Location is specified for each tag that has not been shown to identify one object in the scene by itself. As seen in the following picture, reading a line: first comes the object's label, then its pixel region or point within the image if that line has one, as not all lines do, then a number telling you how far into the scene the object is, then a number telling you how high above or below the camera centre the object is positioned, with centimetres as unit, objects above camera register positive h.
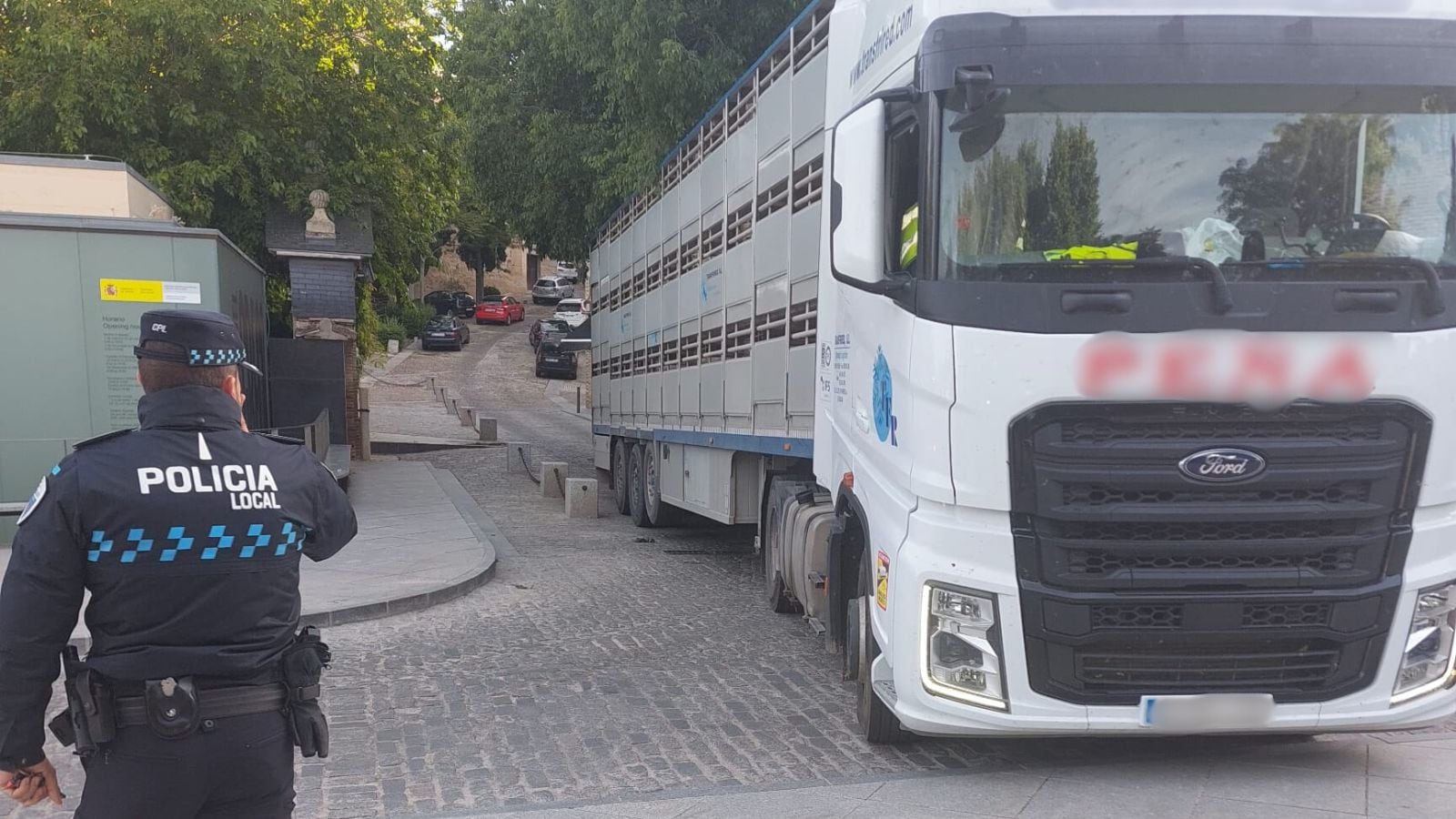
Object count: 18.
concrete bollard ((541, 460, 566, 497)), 1602 -181
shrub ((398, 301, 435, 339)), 4425 +153
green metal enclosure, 1045 +37
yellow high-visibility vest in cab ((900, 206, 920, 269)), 421 +47
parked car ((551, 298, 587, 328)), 4130 +183
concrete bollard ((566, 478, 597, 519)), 1443 -188
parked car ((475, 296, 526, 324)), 5144 +220
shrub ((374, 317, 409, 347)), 4058 +103
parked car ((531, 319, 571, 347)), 3875 +95
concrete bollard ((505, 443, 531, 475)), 1966 -184
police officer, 246 -57
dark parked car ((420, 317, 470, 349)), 4247 +88
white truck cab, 386 -5
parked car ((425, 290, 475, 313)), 5275 +266
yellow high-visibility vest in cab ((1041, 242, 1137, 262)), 395 +37
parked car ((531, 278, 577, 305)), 6034 +366
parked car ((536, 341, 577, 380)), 3828 -18
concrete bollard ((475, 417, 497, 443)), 2430 -161
